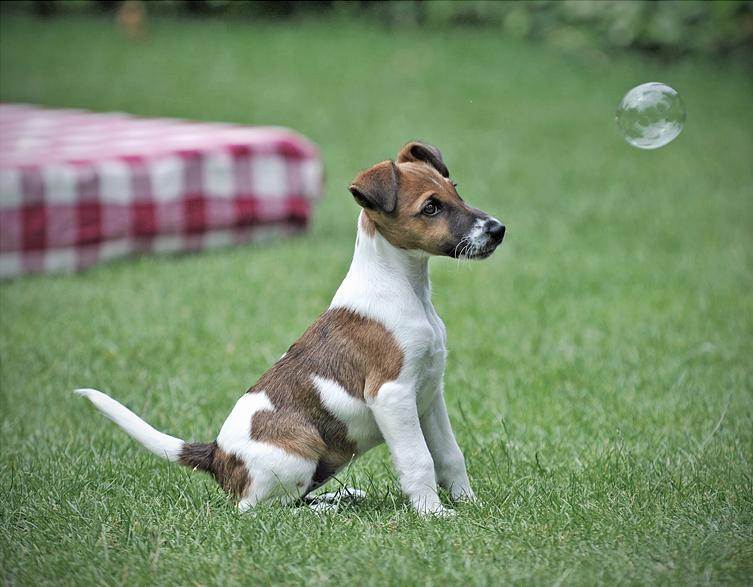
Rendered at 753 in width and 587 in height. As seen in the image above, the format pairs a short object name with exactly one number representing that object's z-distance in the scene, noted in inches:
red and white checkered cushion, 289.7
